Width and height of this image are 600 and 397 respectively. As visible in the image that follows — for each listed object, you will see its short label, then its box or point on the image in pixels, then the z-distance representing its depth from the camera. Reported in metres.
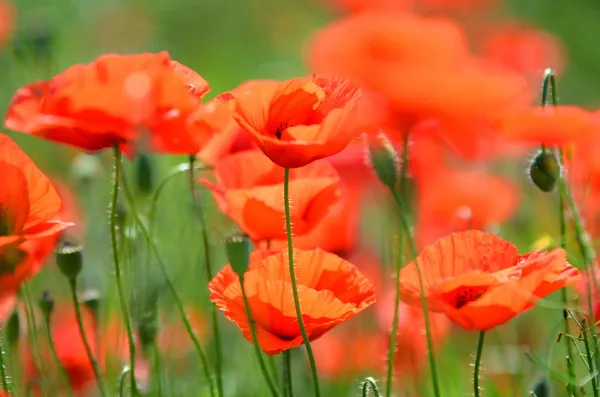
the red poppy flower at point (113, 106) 1.34
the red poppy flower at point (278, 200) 1.43
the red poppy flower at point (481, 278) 1.33
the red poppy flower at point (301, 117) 1.33
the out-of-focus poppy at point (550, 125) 1.37
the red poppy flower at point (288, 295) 1.35
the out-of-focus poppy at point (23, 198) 1.36
